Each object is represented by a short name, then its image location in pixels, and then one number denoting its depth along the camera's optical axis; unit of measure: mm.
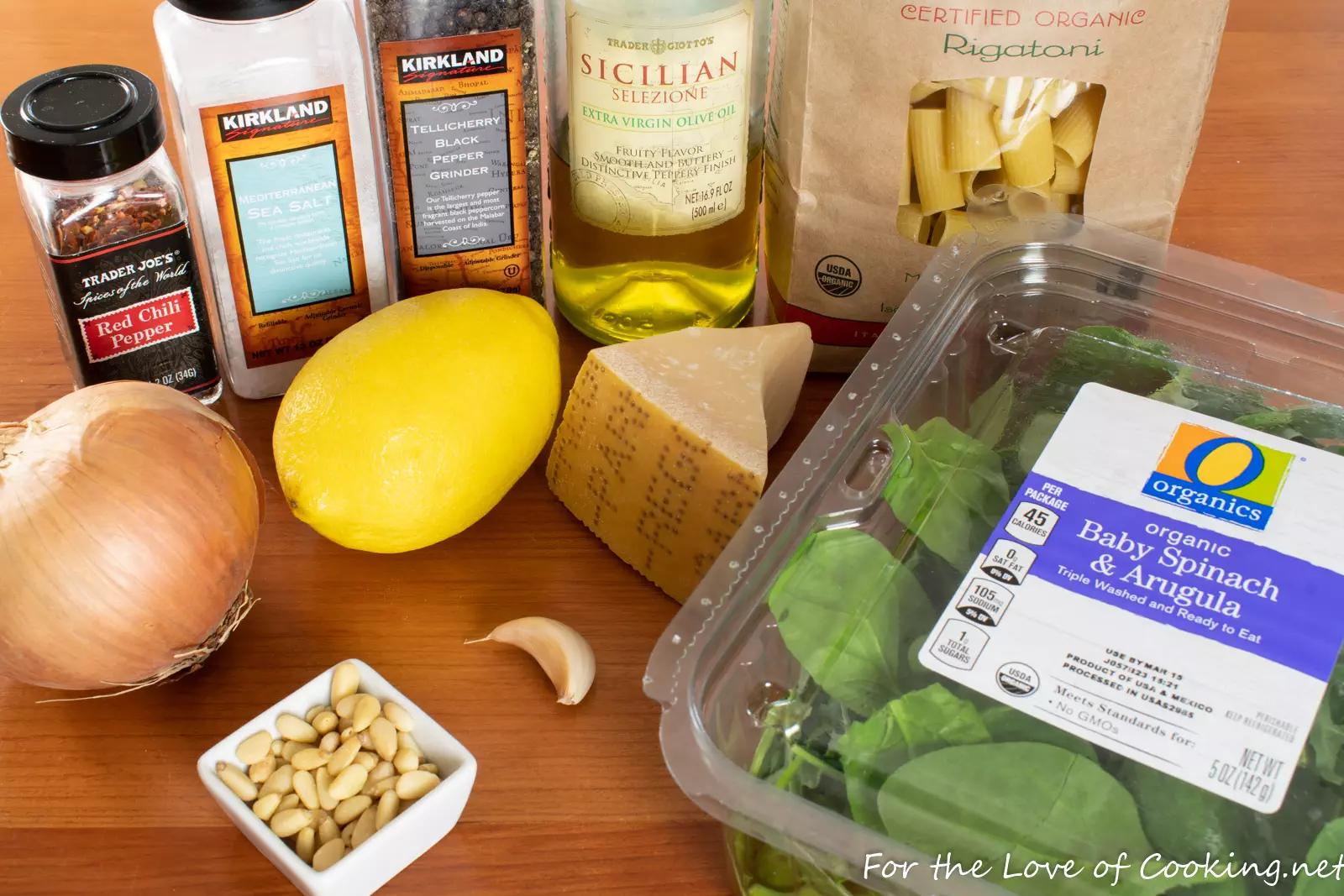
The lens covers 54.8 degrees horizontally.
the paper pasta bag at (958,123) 685
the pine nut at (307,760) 574
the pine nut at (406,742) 585
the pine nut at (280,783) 566
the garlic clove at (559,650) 640
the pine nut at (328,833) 558
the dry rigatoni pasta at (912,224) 764
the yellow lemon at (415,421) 646
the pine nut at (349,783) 566
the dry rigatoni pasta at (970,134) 717
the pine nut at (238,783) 560
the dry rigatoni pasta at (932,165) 728
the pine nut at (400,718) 588
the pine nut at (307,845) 551
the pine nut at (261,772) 571
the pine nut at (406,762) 576
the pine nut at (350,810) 564
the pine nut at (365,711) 590
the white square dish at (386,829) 535
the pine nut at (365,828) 553
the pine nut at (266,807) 556
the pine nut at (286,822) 551
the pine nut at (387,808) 558
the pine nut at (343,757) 574
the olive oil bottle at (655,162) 699
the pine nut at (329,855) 543
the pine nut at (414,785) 566
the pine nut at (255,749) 572
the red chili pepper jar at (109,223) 636
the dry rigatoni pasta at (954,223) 756
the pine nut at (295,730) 588
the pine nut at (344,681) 605
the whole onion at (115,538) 566
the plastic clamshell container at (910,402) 491
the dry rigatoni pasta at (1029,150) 722
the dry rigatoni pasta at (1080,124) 723
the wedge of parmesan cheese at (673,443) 653
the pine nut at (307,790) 563
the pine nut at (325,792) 568
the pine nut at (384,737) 581
